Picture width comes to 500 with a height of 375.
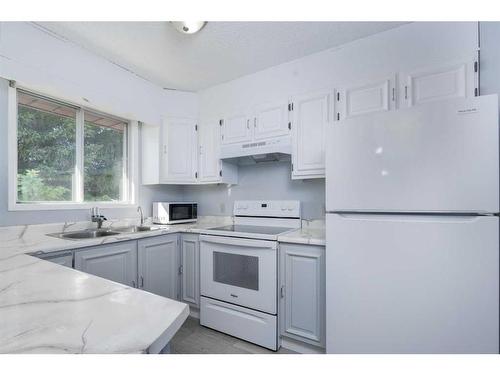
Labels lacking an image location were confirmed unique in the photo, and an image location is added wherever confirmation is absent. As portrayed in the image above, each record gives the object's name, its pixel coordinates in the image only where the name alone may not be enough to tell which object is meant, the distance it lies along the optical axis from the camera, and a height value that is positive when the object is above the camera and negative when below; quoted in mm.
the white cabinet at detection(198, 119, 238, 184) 2041 +259
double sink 1583 -332
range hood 1692 +286
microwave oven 2090 -230
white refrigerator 792 -169
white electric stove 1429 -609
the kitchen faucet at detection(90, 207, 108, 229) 1738 -217
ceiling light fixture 1279 +917
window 1500 +255
